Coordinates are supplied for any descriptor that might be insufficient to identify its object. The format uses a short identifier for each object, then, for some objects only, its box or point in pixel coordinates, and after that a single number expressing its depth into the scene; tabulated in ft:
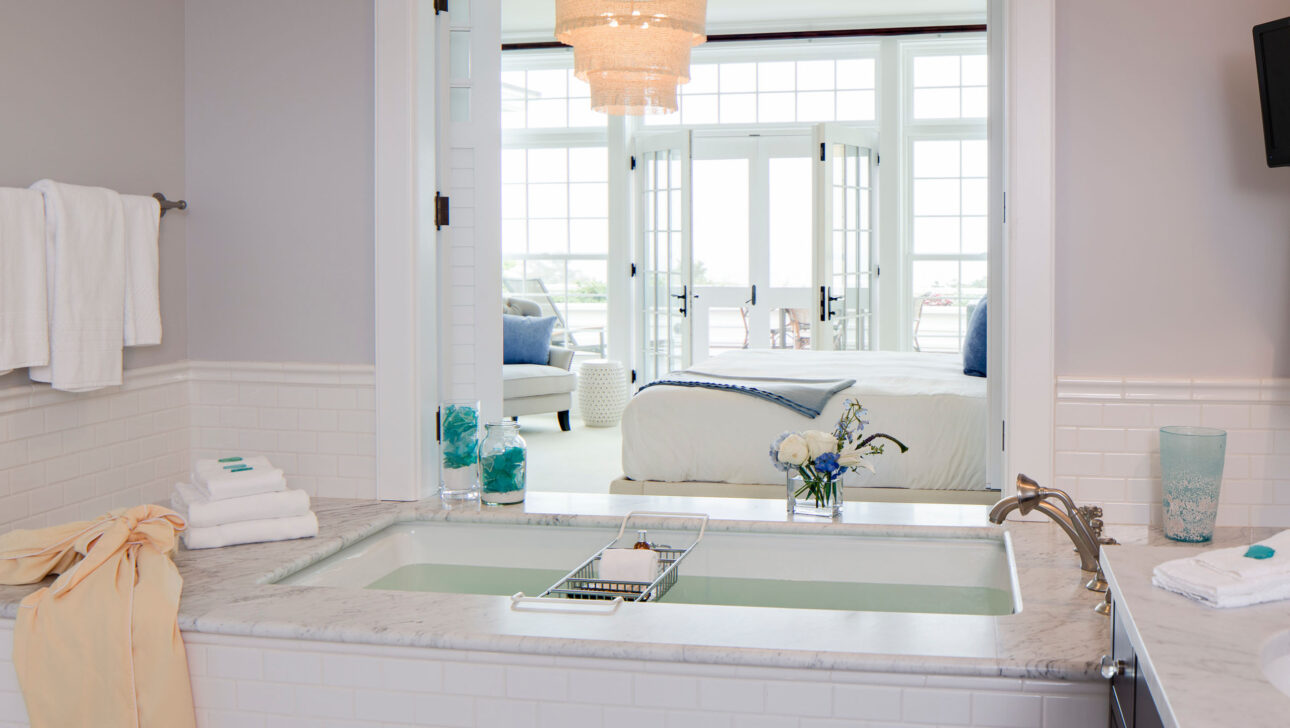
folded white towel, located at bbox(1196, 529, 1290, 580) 4.57
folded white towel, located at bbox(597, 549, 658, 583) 7.59
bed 13.67
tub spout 6.86
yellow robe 6.09
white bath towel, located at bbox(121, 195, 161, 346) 8.66
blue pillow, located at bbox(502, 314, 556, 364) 24.89
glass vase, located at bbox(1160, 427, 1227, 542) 7.66
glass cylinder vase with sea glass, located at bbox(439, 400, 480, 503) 9.27
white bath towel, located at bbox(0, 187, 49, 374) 7.55
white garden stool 26.17
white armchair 23.81
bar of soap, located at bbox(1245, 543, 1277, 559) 4.80
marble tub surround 5.52
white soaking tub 7.84
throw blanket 14.05
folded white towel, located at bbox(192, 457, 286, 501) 8.00
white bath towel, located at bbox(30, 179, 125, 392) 7.98
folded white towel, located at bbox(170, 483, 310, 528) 7.87
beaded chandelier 9.46
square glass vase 8.55
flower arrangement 8.57
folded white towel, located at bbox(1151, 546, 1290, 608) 4.48
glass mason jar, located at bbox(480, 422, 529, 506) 9.12
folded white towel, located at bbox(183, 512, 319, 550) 7.82
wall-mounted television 7.14
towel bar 9.25
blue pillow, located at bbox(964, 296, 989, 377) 16.31
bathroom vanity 3.43
